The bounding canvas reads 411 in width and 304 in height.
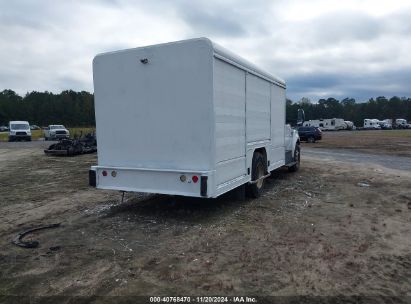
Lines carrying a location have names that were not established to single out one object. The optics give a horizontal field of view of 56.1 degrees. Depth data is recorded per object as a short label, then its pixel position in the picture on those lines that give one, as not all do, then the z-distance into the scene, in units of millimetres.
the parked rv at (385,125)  88894
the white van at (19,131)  45125
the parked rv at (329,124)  77188
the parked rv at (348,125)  80438
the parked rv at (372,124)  87562
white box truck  6504
